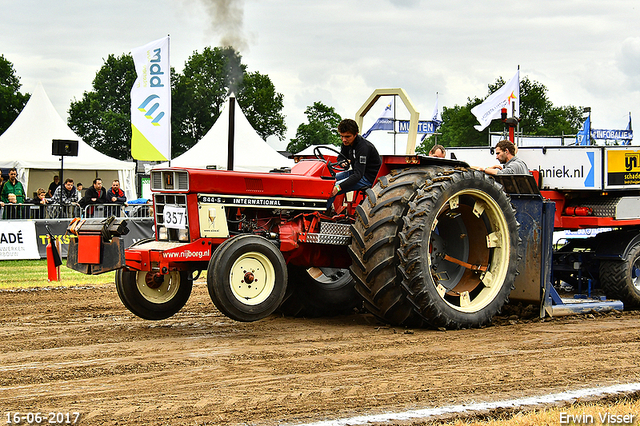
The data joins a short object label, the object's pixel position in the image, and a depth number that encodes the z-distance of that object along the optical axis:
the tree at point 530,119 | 75.38
